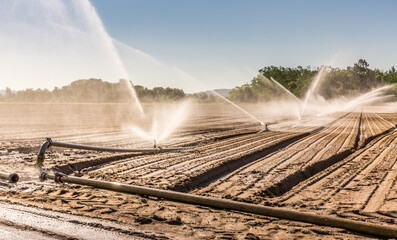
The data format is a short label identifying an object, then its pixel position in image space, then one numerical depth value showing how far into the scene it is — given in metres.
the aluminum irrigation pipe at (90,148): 7.77
